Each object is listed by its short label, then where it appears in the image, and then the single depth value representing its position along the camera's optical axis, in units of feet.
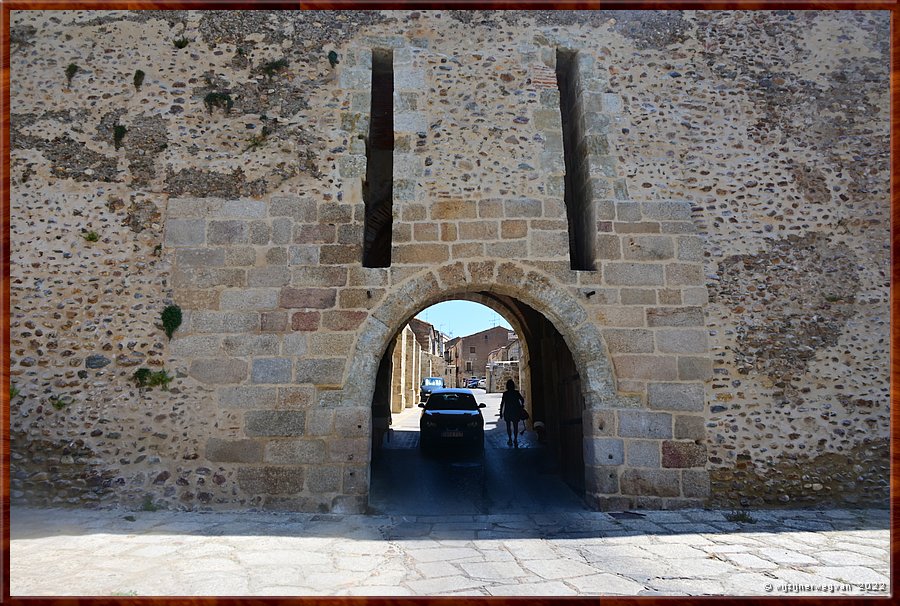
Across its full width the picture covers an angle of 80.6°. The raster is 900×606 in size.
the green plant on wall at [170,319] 17.54
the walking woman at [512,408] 32.73
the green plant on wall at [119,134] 18.95
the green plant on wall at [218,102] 19.29
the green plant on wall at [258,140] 18.98
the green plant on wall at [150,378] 17.24
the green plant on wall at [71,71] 19.61
